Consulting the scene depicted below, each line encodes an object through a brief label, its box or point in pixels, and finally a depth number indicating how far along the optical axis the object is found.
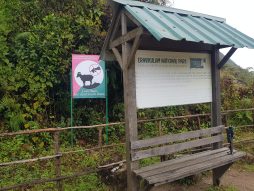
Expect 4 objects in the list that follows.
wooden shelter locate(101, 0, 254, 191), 4.01
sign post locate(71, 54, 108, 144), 7.23
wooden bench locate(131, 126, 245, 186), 4.11
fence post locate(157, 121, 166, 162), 6.32
